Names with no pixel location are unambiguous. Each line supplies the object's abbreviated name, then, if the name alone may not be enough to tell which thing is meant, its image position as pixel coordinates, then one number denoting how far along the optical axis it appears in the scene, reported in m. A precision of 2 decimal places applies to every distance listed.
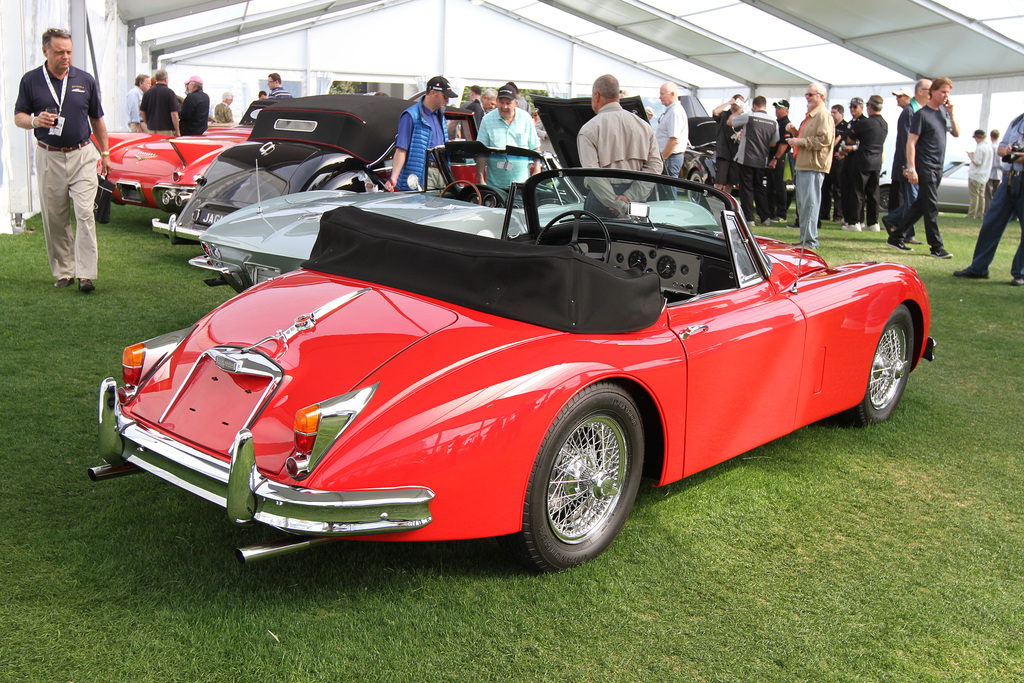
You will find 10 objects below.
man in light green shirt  7.93
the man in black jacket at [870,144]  12.49
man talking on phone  10.12
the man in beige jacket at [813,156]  9.87
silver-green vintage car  5.32
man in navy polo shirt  6.46
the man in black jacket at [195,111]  13.86
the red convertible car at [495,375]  2.53
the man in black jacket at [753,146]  12.52
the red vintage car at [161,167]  9.23
